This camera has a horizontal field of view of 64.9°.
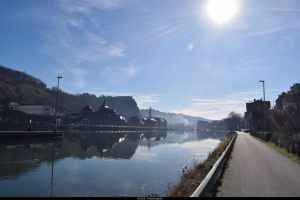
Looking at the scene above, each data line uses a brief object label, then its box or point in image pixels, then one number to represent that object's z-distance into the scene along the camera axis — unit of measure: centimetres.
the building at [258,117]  6952
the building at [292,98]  5437
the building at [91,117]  12000
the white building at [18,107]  12661
